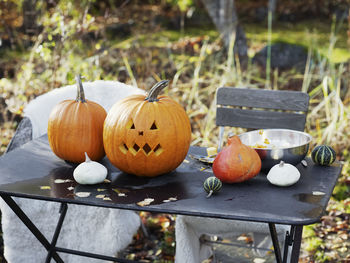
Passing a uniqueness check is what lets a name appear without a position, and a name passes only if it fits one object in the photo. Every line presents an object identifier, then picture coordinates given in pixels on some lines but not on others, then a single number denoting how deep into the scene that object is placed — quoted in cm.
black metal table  155
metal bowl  187
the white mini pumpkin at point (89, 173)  176
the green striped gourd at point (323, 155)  194
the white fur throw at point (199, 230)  234
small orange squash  173
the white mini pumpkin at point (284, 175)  173
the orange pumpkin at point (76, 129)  196
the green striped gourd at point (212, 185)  166
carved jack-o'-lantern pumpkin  183
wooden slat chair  236
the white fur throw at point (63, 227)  251
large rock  579
